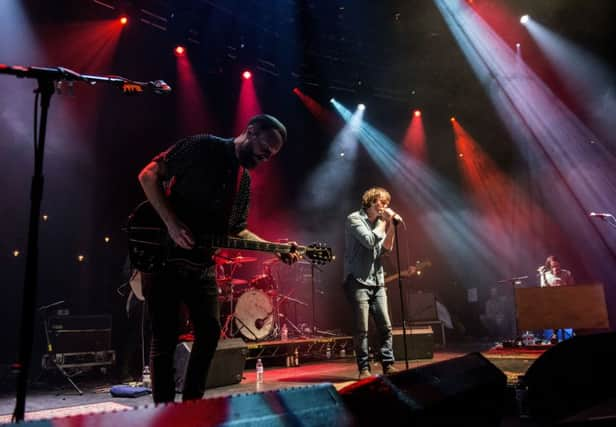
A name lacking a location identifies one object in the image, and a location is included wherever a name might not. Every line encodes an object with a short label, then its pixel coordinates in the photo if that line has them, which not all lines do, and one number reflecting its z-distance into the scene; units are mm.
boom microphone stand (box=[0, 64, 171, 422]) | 2279
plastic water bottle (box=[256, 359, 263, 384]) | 6651
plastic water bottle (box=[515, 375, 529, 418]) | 3684
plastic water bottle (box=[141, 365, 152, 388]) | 6232
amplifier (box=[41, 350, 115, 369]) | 6906
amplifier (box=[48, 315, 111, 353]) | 7016
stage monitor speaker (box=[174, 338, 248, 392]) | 5656
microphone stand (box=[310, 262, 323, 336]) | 10789
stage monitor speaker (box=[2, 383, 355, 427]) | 1321
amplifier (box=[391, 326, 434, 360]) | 8023
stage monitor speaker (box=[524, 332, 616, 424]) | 2330
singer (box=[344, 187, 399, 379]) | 5660
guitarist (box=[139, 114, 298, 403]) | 2801
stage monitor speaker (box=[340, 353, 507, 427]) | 1692
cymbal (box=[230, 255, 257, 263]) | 8693
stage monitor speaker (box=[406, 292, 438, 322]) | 12719
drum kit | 8891
